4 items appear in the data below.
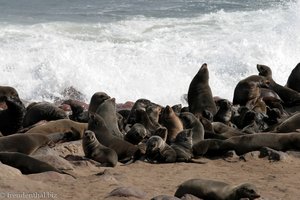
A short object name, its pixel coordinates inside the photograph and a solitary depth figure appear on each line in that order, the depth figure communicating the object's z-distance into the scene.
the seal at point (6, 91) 22.72
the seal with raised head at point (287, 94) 22.78
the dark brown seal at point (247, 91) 22.64
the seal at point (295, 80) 24.59
